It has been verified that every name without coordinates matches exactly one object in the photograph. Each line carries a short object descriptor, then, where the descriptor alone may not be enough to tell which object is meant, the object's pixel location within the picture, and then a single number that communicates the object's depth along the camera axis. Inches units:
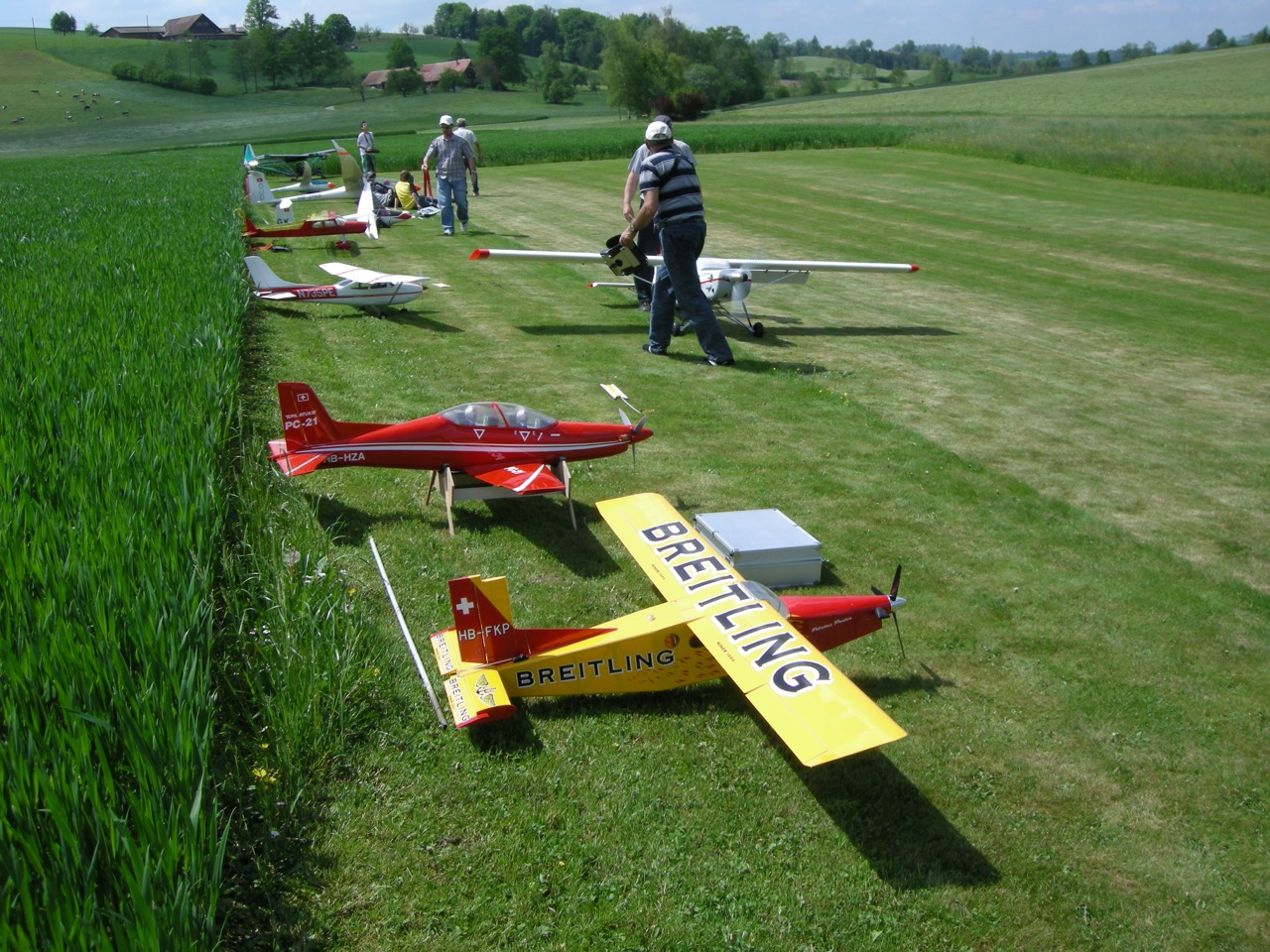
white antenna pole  186.9
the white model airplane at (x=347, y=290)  520.4
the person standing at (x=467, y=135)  877.6
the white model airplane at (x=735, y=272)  505.0
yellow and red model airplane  169.2
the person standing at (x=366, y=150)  1092.5
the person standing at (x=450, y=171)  789.2
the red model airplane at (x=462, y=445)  264.2
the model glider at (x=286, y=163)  1254.6
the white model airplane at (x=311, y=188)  992.2
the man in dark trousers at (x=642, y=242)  505.0
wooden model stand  267.4
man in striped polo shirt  422.3
